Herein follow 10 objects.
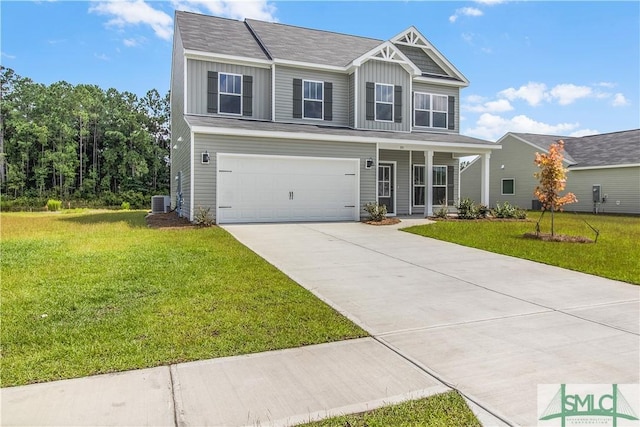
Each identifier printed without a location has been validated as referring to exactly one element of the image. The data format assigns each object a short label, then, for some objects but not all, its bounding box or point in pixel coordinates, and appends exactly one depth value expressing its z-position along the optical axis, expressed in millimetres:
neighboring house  22328
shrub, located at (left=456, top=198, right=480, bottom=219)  15553
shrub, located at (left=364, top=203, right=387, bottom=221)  14391
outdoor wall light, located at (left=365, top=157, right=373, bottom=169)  15359
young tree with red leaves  10703
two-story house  13633
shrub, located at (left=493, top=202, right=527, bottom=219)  15867
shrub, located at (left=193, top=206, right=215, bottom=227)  12641
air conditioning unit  20562
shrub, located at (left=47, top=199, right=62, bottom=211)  26322
